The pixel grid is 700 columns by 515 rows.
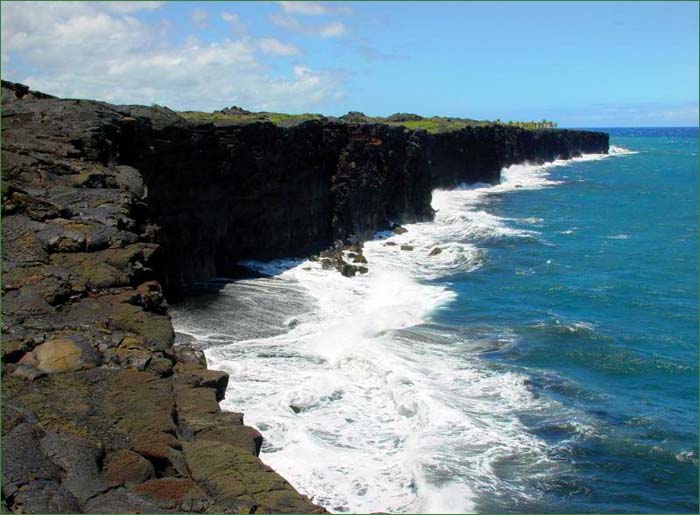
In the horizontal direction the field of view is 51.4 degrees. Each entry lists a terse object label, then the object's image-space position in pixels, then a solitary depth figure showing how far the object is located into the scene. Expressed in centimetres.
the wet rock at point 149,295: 1856
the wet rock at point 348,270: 5175
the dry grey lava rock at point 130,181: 2627
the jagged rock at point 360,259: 5553
